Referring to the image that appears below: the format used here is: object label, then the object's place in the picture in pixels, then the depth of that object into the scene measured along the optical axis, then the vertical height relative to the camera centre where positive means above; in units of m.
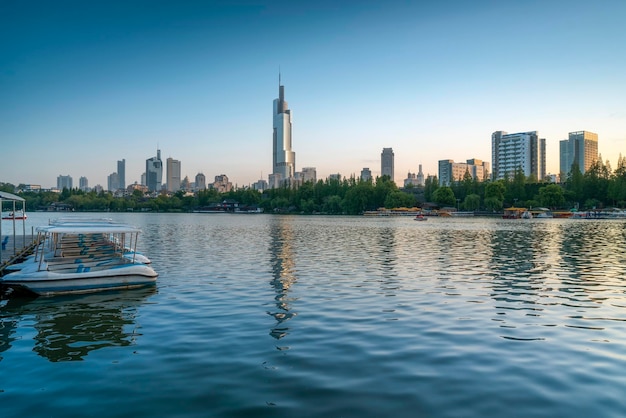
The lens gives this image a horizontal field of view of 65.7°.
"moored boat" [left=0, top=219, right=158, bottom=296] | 21.77 -3.29
